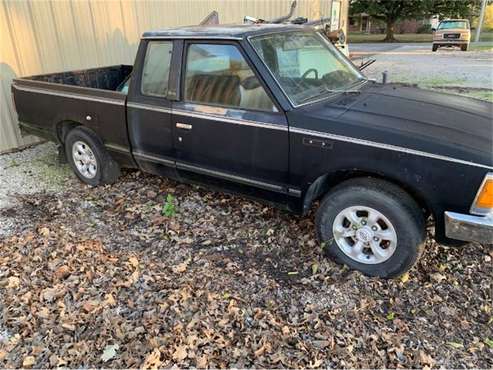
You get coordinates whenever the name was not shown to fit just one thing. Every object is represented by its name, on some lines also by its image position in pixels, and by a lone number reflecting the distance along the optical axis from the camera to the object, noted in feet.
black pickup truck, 9.18
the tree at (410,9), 113.91
